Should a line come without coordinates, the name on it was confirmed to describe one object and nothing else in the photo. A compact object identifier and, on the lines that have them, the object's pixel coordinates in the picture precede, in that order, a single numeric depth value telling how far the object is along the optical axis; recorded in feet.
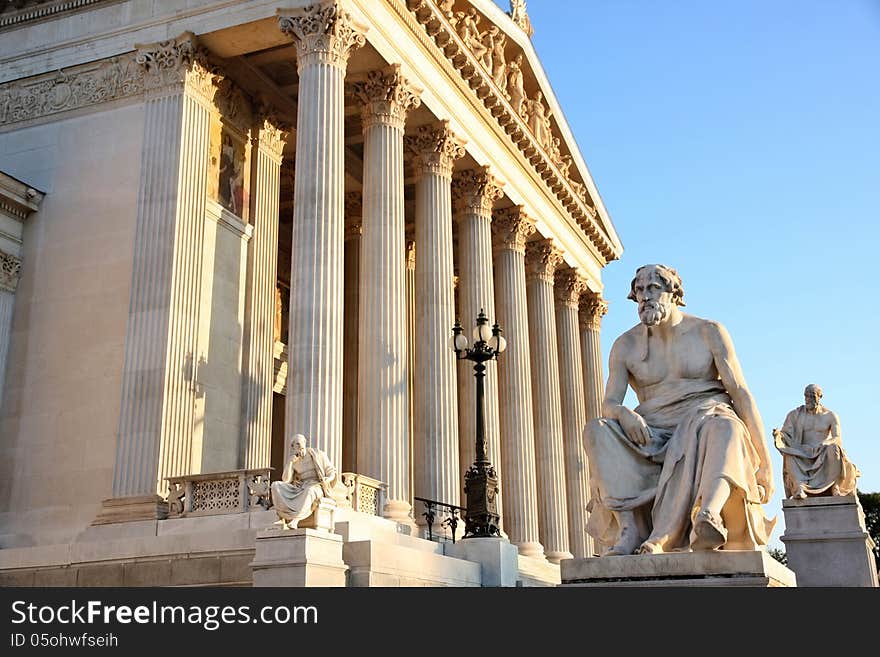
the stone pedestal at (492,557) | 64.85
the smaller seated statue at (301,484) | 48.67
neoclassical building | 68.49
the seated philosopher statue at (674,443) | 25.02
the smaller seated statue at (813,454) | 49.29
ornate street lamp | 67.82
